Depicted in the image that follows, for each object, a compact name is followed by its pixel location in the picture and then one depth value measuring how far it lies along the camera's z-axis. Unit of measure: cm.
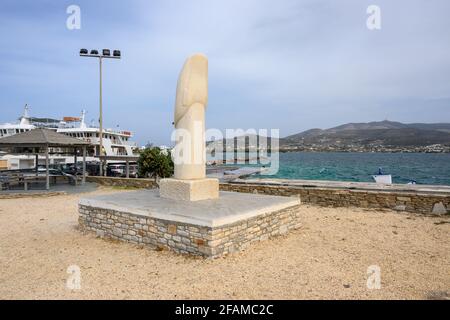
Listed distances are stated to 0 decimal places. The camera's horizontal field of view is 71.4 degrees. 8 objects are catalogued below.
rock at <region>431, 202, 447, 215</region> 936
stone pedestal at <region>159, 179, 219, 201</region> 763
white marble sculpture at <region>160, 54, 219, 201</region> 782
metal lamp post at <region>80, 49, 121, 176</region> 2178
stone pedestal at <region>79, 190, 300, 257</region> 564
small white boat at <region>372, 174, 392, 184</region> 2158
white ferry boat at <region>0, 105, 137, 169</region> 3023
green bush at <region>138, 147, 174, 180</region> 1633
